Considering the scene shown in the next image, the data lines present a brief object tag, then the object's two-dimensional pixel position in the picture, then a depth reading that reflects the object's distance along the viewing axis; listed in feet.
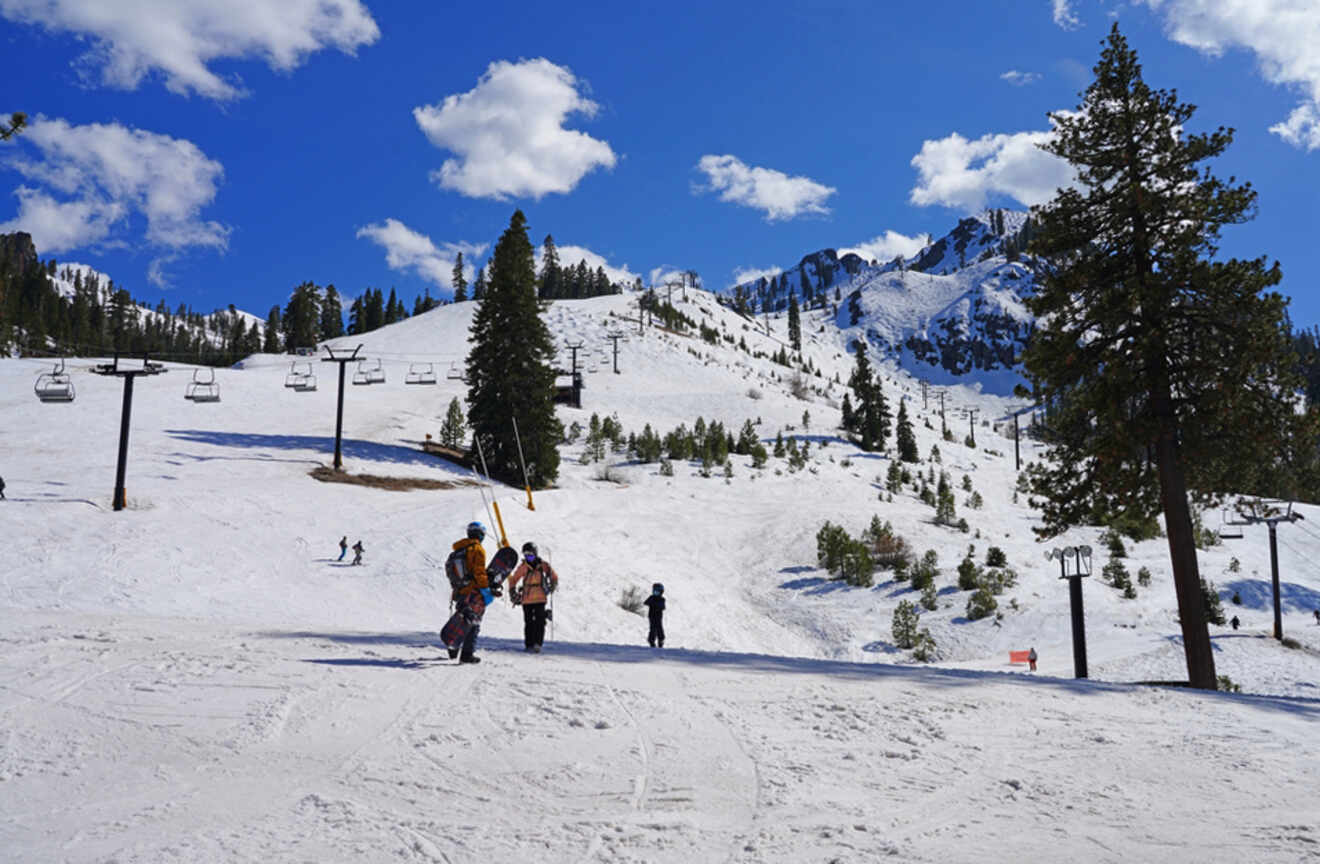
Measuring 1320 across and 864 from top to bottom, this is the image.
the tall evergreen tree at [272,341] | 380.17
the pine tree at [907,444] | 210.38
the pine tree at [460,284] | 523.13
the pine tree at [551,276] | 554.46
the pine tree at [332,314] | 457.27
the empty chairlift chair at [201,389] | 161.75
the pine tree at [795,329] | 595.47
